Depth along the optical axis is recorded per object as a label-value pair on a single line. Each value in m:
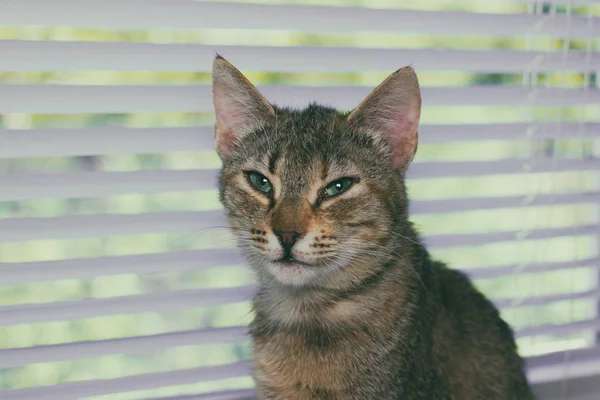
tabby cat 0.68
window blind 0.72
